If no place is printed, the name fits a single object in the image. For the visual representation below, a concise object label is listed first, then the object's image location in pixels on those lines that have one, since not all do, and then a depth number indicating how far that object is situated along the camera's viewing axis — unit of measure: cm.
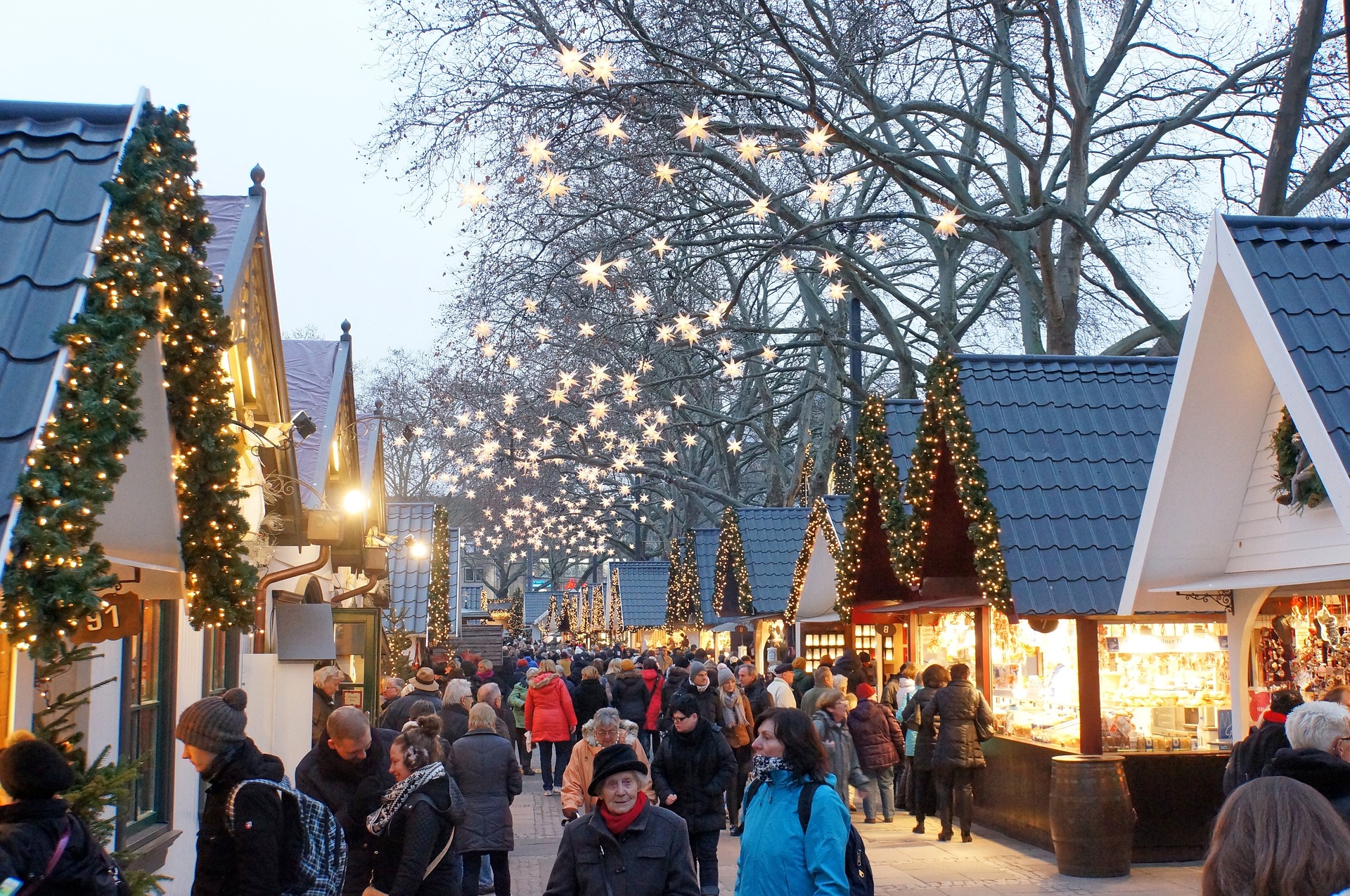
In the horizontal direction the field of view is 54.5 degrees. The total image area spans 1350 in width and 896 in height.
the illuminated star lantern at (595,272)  1413
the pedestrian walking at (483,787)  943
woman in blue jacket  489
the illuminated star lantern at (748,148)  1152
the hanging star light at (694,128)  1147
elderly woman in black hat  478
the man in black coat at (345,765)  697
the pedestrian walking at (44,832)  386
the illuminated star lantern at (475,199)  1196
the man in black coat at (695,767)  964
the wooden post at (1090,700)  1177
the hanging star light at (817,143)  1218
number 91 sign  520
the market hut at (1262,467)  706
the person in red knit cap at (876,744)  1477
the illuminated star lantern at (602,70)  1091
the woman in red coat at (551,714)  1747
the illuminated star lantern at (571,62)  1099
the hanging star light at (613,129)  1177
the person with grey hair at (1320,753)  502
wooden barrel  1120
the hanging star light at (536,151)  1195
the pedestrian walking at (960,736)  1323
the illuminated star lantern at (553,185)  1195
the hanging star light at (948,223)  1203
